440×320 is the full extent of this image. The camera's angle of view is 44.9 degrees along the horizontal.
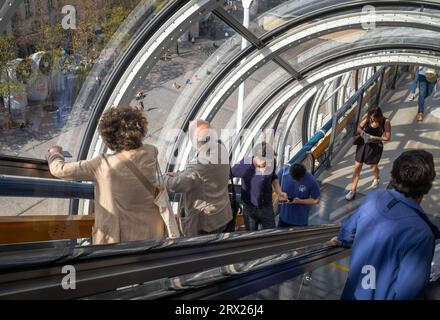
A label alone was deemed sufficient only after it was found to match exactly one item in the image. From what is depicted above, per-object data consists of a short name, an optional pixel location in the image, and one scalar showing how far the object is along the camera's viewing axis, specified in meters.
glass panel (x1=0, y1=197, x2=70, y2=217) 3.24
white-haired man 3.57
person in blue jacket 2.07
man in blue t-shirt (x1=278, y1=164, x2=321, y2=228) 5.20
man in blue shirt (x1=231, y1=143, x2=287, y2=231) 4.83
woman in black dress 7.24
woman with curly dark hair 2.87
